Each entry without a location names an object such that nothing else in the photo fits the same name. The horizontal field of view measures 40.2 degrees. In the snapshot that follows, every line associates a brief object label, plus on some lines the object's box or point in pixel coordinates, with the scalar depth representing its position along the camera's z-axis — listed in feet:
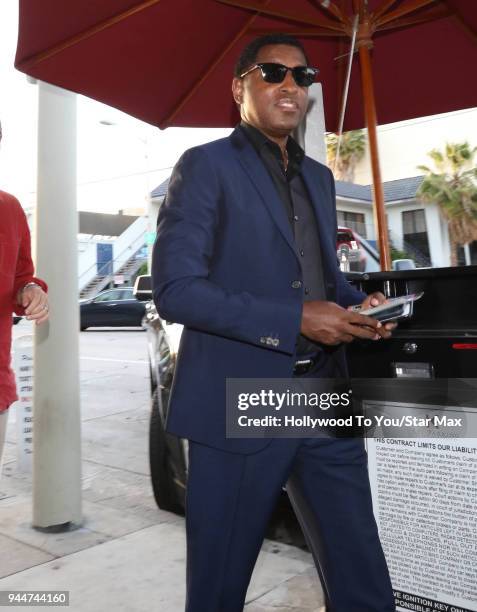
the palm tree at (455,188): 109.81
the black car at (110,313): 69.36
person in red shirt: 6.82
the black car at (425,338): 6.64
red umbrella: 9.38
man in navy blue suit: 5.05
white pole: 11.28
